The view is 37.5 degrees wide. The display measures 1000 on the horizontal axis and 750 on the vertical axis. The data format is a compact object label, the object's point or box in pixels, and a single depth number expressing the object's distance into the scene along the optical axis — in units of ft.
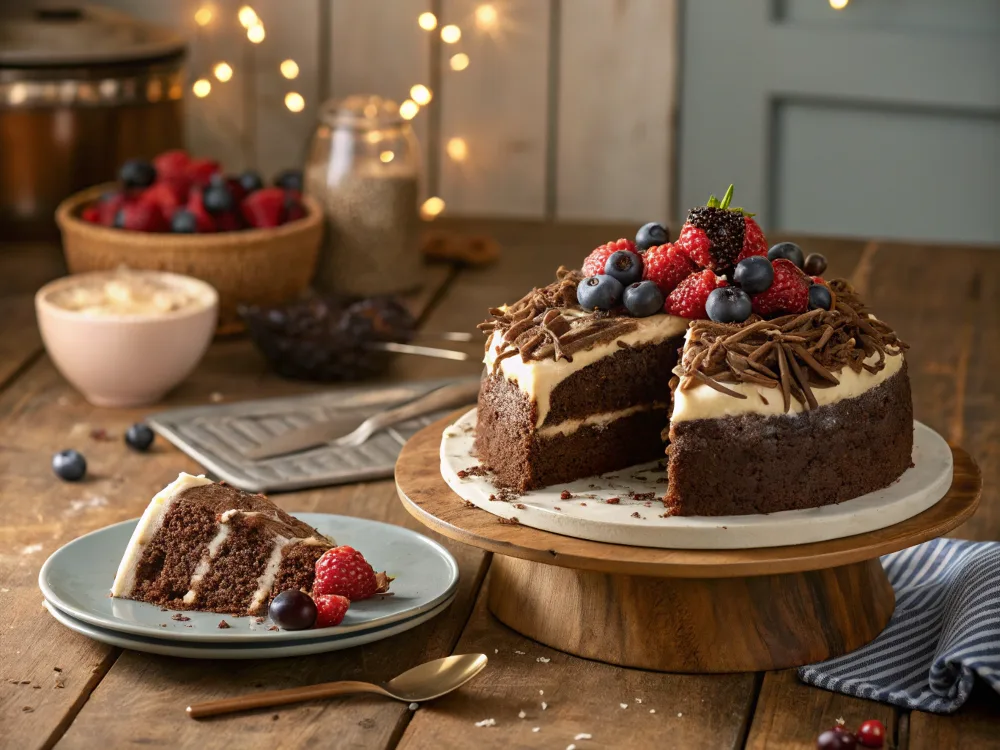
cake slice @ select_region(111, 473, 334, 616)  6.34
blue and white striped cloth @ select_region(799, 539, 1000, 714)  5.94
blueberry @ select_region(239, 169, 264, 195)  11.48
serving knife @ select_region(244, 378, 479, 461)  8.83
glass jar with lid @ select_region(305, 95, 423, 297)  11.76
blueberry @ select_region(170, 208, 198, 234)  10.83
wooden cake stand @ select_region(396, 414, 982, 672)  6.00
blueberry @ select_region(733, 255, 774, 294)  6.57
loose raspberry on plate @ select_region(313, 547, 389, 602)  6.23
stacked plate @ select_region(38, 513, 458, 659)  5.96
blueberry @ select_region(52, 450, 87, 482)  8.48
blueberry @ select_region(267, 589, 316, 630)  5.96
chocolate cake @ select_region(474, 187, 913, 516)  6.24
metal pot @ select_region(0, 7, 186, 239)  12.27
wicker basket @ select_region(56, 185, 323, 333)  10.68
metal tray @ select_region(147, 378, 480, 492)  8.51
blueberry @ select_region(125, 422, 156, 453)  9.04
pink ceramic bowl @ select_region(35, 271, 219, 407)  9.55
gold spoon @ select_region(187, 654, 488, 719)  5.76
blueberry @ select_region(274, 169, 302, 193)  12.02
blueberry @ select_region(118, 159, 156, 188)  11.38
